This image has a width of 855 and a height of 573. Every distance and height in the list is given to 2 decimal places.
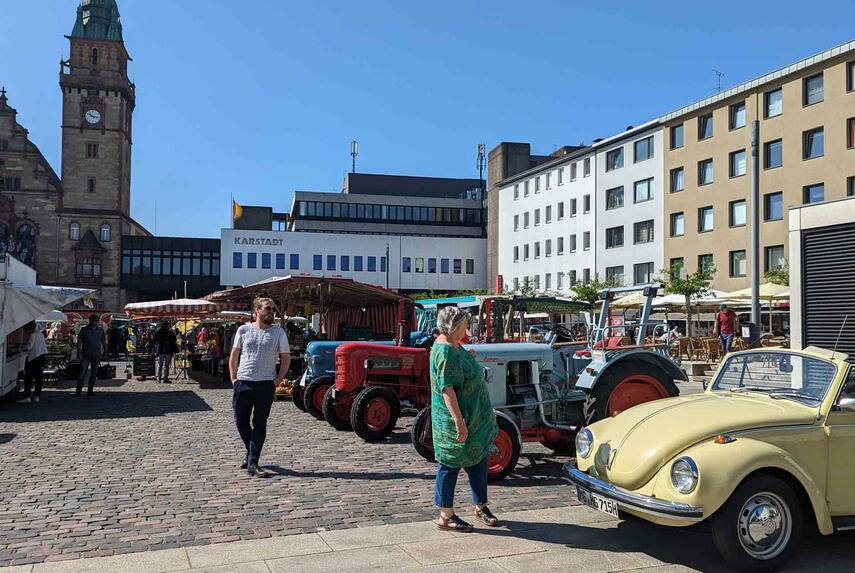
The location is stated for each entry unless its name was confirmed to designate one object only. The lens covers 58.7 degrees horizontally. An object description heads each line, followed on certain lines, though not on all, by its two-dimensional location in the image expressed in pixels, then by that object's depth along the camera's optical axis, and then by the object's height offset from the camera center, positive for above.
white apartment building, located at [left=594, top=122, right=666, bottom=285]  52.94 +8.91
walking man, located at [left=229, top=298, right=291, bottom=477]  8.13 -0.53
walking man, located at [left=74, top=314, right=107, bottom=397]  16.59 -0.57
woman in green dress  5.69 -0.67
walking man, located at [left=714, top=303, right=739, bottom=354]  21.47 +0.03
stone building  81.06 +15.03
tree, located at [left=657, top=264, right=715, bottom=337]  29.90 +1.86
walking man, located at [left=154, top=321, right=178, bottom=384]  22.17 -0.75
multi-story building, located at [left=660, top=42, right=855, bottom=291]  39.28 +9.81
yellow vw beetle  4.95 -0.93
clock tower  83.62 +21.99
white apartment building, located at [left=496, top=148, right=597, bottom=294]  60.88 +8.86
